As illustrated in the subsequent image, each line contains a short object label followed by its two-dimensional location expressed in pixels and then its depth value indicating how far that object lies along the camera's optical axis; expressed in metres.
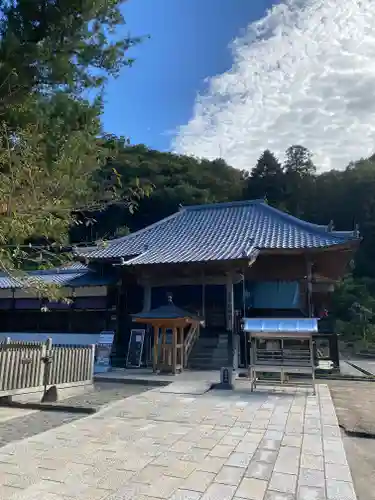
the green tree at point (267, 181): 40.78
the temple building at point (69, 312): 16.39
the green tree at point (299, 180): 39.78
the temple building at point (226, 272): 14.13
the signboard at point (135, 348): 13.80
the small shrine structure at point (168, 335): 11.94
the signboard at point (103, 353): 13.28
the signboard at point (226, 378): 9.41
